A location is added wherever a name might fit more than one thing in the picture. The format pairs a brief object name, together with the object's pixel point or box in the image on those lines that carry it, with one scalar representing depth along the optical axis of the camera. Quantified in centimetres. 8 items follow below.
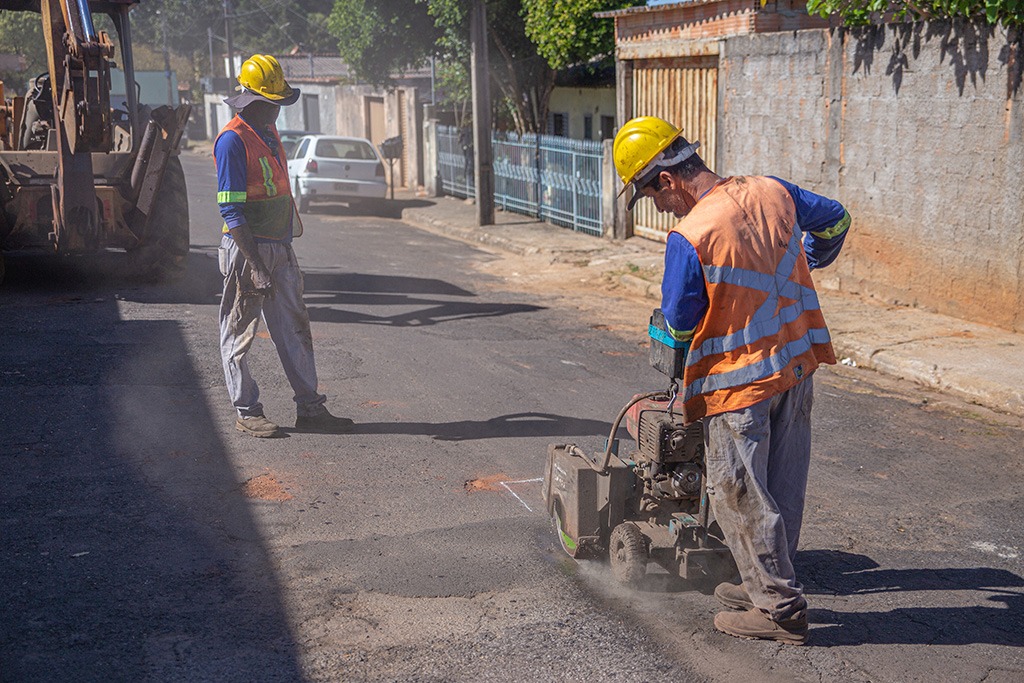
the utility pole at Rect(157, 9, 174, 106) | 4314
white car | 2016
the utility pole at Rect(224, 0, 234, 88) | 4100
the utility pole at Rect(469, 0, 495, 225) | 1638
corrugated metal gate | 1330
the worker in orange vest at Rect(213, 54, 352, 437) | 616
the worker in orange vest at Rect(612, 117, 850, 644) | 379
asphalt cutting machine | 417
